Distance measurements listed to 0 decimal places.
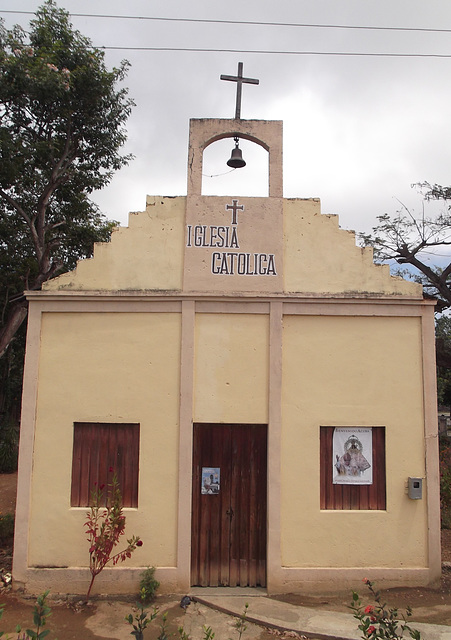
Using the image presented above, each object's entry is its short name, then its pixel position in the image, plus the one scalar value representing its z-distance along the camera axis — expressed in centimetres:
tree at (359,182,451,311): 1662
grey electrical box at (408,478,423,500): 684
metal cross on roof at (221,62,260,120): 762
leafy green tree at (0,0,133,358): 1222
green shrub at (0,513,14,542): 838
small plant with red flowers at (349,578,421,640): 317
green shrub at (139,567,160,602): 643
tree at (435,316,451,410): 1705
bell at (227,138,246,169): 762
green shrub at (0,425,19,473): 1611
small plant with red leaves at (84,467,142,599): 644
